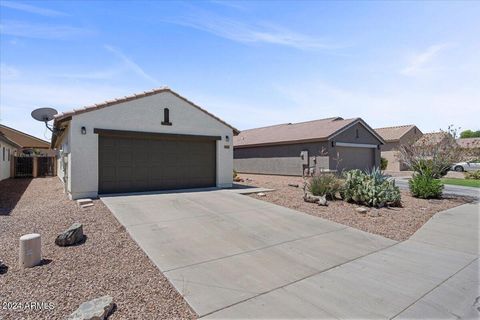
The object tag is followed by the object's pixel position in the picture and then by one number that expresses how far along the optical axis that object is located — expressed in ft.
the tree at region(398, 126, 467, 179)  39.91
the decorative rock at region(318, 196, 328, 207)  30.45
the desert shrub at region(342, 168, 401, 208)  30.76
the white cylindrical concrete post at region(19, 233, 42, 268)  13.66
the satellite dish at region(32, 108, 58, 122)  41.45
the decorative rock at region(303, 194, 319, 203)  31.86
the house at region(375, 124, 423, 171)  95.40
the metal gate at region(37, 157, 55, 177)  71.92
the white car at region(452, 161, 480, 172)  94.07
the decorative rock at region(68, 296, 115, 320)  9.29
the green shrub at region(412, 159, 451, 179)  40.37
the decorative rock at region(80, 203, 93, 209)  27.45
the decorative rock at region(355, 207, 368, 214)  27.61
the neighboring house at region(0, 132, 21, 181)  53.47
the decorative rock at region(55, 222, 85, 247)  16.60
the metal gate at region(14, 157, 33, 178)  67.71
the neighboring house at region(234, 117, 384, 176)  63.98
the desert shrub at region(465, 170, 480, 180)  71.00
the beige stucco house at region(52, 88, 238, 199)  32.73
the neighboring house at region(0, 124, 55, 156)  88.76
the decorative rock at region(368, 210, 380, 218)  27.12
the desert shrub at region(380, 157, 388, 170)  93.86
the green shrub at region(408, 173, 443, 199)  38.24
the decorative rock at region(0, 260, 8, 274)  13.30
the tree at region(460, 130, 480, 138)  202.03
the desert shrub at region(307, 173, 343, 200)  33.42
